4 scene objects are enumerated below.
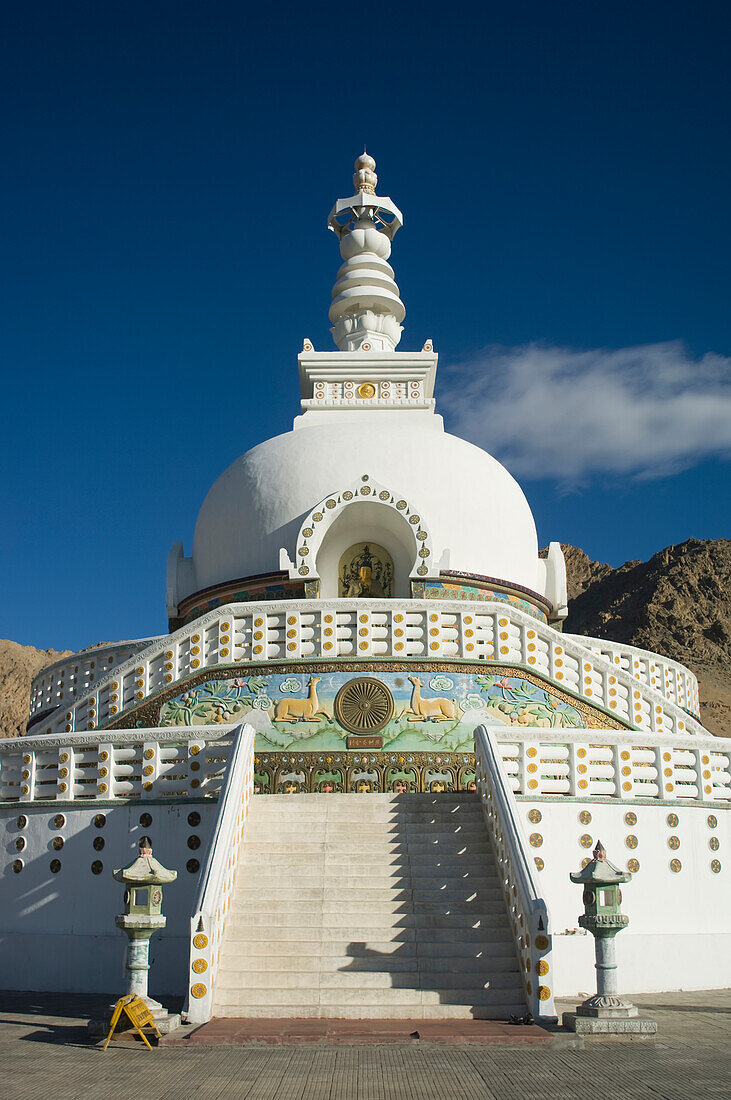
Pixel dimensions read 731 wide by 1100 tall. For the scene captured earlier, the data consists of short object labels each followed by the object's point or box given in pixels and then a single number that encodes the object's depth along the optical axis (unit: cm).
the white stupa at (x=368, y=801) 928
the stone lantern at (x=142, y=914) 858
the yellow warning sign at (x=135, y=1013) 809
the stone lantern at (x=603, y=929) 834
